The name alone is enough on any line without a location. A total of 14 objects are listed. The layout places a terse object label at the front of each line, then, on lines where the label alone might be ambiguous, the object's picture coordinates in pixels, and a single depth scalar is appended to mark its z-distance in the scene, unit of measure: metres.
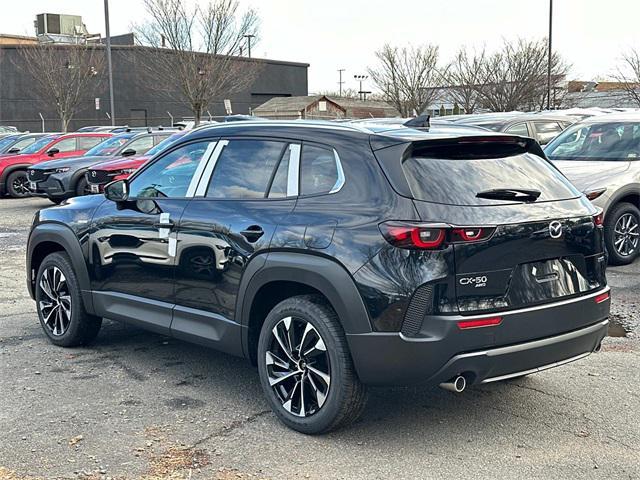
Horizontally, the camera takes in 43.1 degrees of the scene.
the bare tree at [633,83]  36.86
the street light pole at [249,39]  36.66
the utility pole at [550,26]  34.31
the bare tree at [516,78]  37.97
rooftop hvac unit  53.28
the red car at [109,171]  15.00
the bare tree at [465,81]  39.78
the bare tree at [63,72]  43.84
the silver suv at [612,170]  9.39
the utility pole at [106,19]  30.69
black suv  4.08
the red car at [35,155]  19.97
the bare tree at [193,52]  34.69
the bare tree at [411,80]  42.91
